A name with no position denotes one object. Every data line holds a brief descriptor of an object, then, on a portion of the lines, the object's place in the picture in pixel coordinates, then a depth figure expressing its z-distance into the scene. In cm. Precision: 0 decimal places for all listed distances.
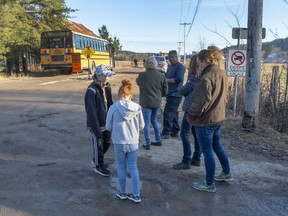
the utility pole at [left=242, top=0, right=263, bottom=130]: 568
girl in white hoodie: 307
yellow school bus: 1875
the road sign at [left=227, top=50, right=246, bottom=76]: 643
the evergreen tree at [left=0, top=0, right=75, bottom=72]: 1799
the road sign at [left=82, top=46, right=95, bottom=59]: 1725
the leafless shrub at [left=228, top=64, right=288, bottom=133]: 720
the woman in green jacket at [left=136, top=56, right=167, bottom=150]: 477
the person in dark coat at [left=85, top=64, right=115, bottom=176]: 354
